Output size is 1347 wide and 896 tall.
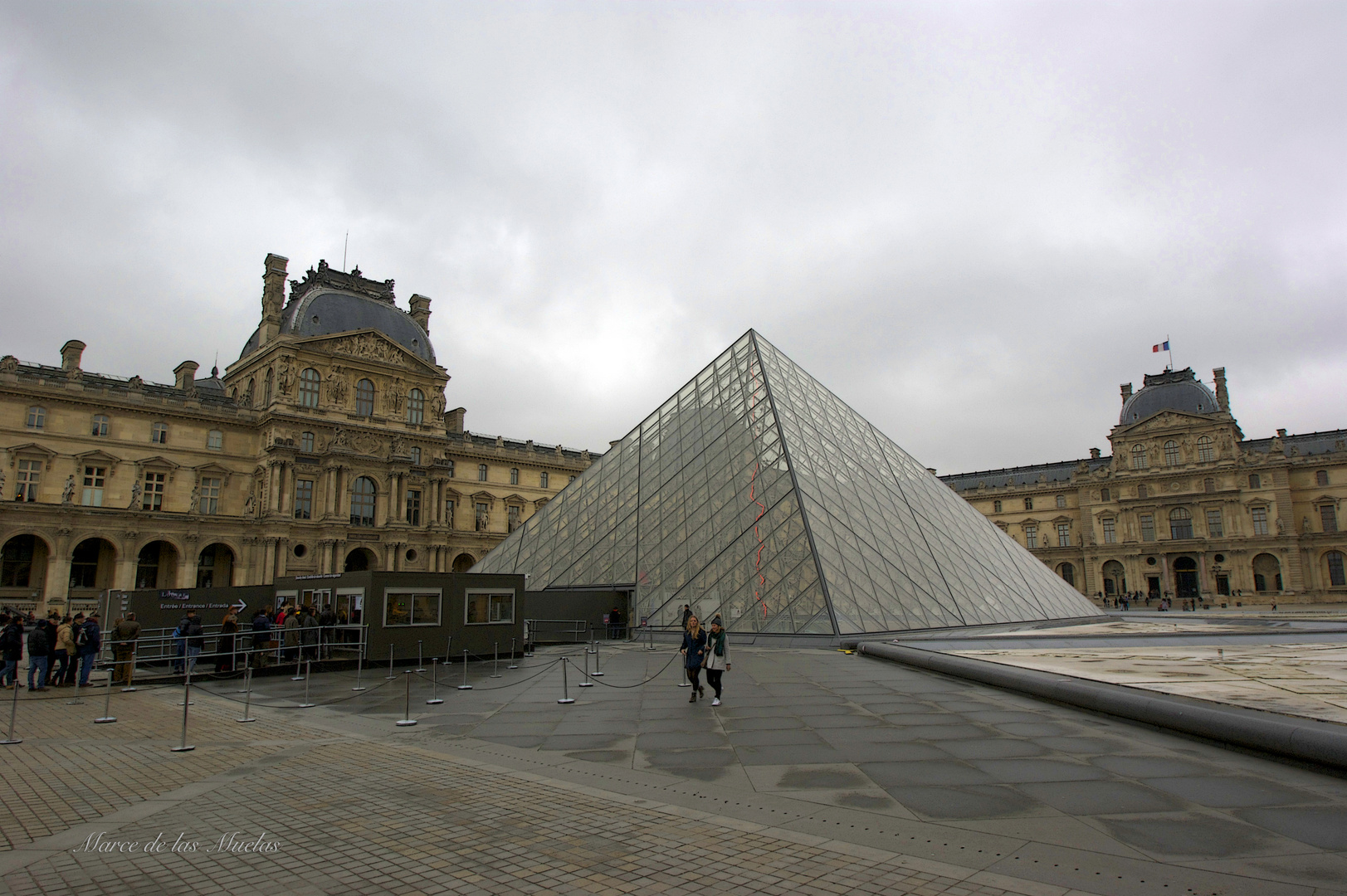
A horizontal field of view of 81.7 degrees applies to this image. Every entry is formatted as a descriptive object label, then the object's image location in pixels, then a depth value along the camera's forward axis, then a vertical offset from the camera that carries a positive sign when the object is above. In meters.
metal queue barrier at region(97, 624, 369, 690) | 15.02 -1.34
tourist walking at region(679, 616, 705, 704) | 10.19 -0.94
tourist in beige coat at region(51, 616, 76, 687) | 13.57 -1.16
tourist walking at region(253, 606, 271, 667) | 15.79 -1.07
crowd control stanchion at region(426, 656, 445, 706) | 10.54 -1.57
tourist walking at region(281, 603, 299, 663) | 16.02 -1.09
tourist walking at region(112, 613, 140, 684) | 13.27 -1.03
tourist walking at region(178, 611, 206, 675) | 14.01 -0.88
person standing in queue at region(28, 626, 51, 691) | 12.68 -1.05
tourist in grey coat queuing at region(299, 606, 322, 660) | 15.84 -1.00
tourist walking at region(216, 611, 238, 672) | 14.80 -1.13
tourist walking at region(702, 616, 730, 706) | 9.74 -1.02
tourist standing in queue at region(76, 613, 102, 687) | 13.73 -1.01
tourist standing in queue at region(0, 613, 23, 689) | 12.57 -0.88
